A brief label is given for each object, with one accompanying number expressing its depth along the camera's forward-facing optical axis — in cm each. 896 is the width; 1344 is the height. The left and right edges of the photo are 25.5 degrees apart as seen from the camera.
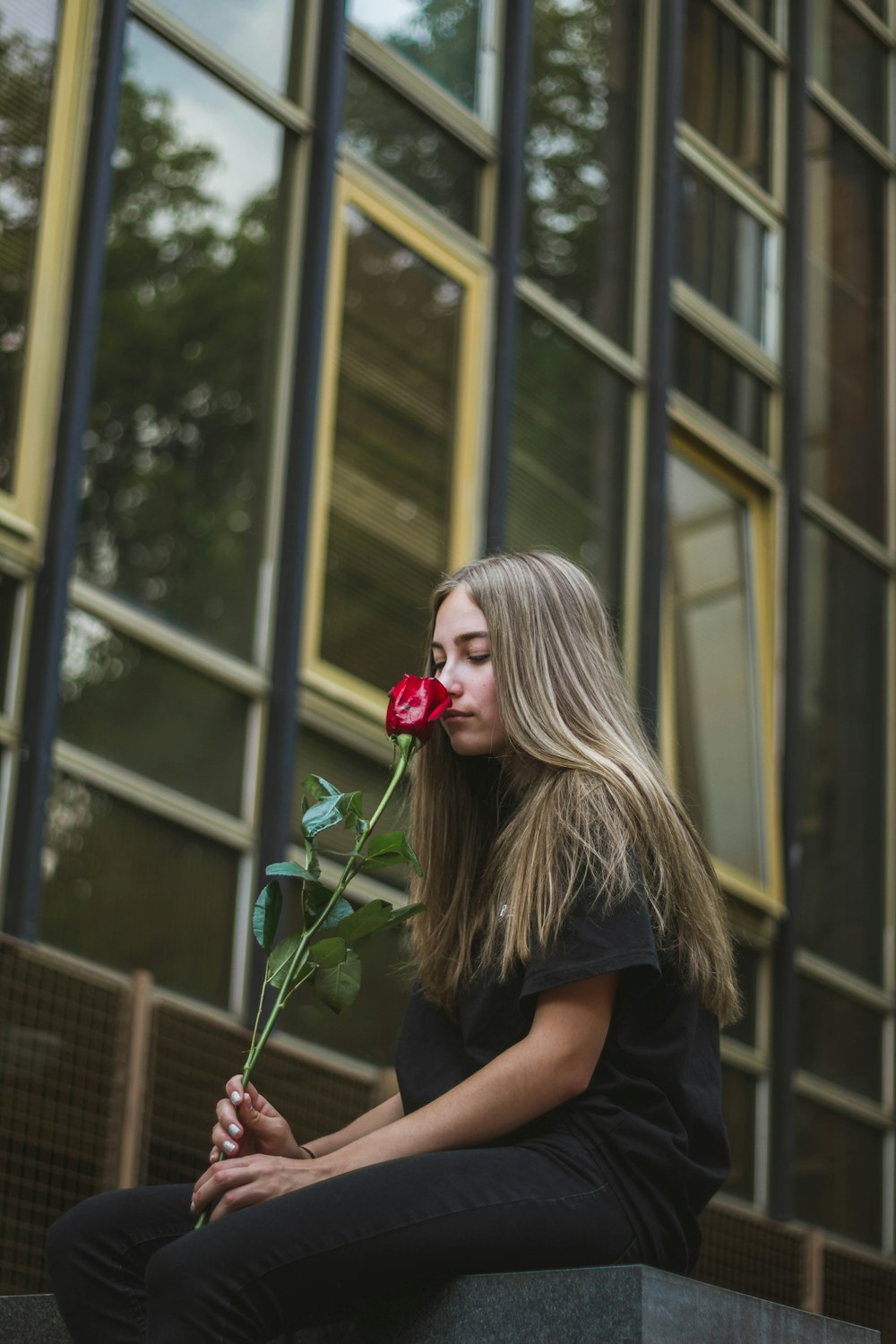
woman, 309
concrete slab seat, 303
